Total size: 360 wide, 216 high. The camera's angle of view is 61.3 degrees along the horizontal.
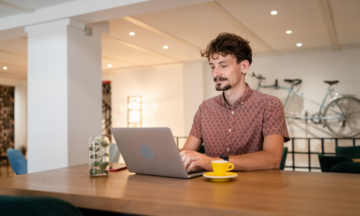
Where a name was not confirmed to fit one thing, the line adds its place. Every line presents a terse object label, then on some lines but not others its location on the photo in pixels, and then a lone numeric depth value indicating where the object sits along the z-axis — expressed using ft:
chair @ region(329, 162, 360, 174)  4.41
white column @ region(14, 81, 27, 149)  28.78
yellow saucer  3.34
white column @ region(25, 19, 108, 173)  11.73
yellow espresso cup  3.50
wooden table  2.31
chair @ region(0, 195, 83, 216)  2.02
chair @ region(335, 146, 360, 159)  12.01
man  5.15
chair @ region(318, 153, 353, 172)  7.81
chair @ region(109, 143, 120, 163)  15.17
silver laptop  3.55
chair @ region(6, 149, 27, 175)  13.17
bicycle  18.97
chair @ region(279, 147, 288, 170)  10.21
